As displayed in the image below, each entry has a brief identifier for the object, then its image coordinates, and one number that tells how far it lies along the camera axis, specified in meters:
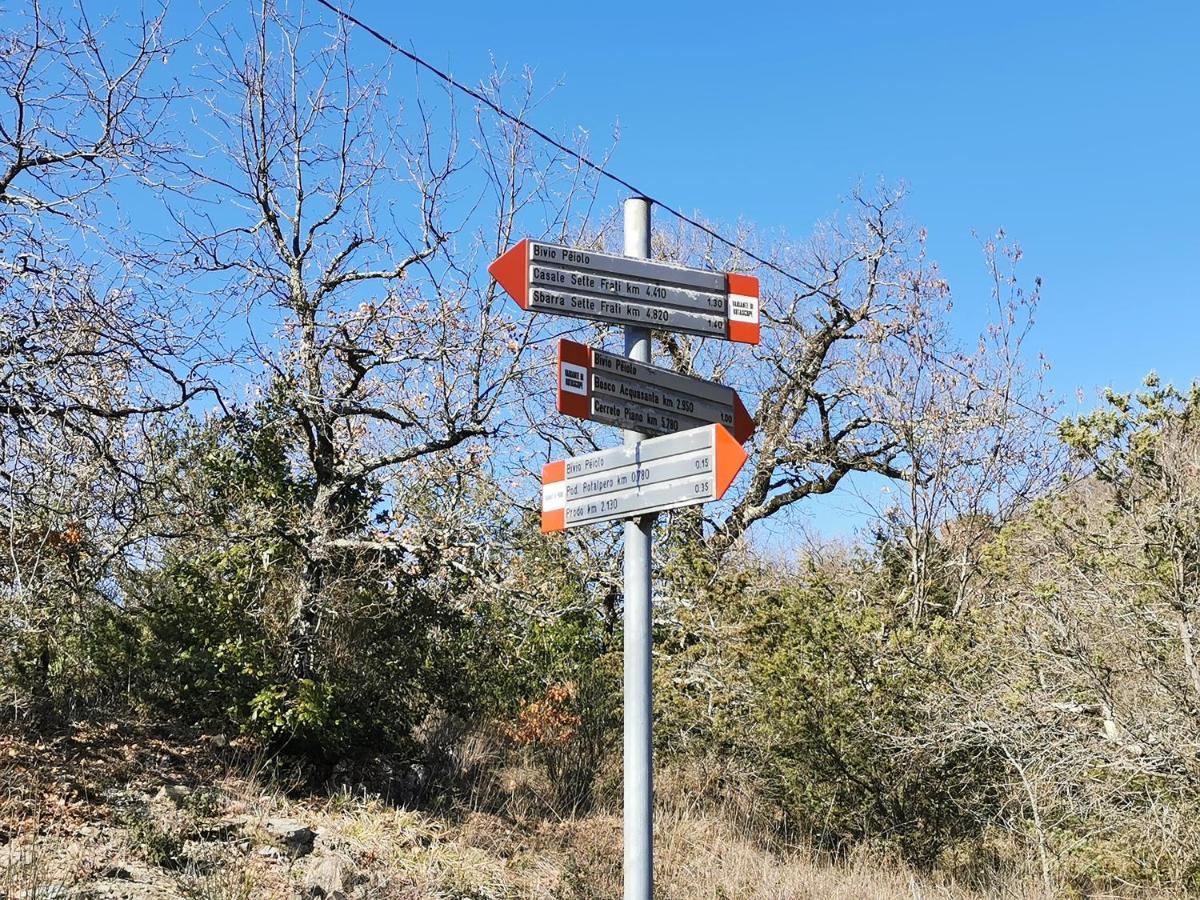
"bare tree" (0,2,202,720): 6.59
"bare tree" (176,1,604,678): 9.36
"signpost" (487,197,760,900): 3.94
